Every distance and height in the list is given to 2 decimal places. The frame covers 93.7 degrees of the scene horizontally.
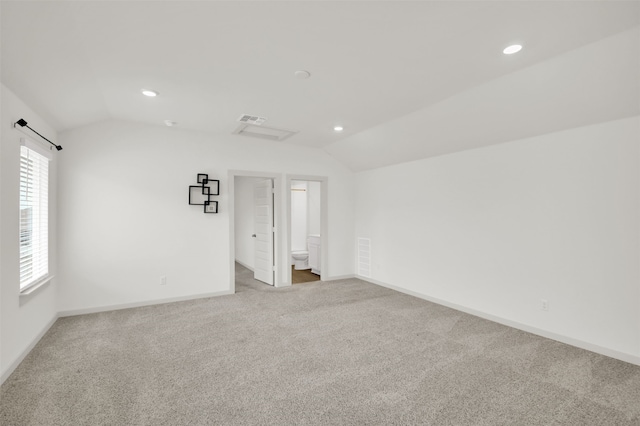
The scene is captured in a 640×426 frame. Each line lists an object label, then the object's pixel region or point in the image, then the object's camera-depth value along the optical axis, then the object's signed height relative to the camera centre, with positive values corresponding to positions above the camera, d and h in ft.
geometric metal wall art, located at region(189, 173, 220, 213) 15.35 +1.03
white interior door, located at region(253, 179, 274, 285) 18.24 -1.16
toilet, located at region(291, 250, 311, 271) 24.29 -3.91
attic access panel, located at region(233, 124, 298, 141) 14.78 +4.16
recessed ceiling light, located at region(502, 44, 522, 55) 7.32 +4.06
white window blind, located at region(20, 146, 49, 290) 9.60 -0.16
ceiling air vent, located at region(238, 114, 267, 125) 13.05 +4.17
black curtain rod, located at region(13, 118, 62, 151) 8.61 +2.59
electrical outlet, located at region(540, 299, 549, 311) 10.85 -3.36
